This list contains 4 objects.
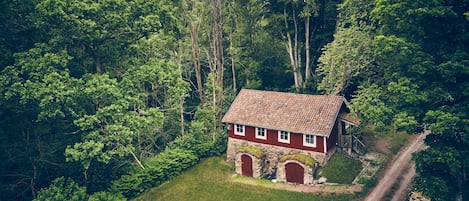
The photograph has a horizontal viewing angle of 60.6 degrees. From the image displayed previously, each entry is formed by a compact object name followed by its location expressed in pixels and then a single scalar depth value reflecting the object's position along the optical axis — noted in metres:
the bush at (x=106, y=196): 28.51
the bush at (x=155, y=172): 30.91
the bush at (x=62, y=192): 27.44
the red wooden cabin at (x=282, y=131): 31.48
